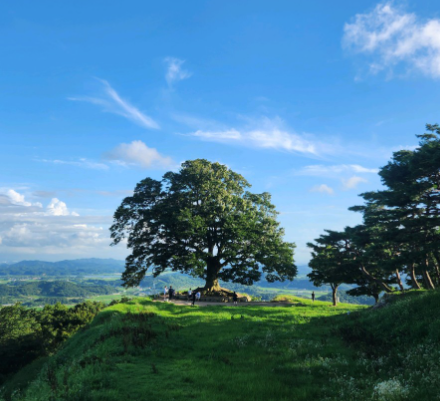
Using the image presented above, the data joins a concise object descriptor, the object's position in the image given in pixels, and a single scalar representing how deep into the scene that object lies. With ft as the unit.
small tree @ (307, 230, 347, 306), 117.19
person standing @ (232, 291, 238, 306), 124.57
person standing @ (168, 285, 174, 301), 122.21
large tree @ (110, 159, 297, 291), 132.67
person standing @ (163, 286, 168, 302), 122.74
